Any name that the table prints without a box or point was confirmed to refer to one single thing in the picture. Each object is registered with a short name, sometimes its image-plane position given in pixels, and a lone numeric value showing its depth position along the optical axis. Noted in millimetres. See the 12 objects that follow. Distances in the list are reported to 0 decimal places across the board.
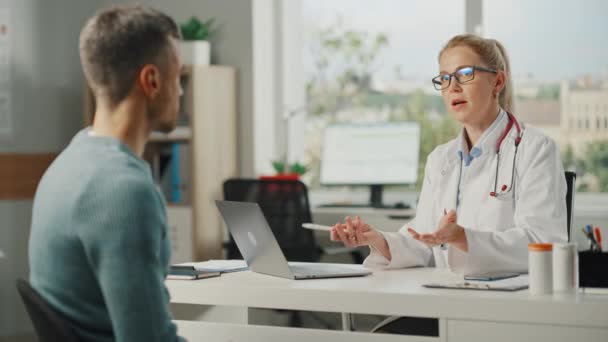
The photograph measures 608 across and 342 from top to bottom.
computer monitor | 4750
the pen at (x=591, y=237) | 2876
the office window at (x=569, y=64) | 4645
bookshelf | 4777
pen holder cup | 2086
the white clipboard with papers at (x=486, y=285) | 2082
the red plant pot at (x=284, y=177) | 4465
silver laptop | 2307
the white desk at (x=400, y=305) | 1920
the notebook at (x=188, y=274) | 2367
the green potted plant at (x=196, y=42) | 4816
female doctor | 2393
